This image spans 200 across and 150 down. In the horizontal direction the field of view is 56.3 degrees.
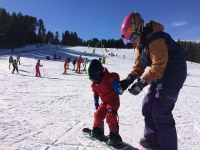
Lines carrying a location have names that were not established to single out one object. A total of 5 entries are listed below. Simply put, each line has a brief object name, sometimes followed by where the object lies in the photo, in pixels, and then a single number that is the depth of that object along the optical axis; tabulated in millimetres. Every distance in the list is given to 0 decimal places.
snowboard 3237
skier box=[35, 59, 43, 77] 15703
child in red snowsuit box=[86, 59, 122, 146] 3281
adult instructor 2719
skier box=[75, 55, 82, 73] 19250
